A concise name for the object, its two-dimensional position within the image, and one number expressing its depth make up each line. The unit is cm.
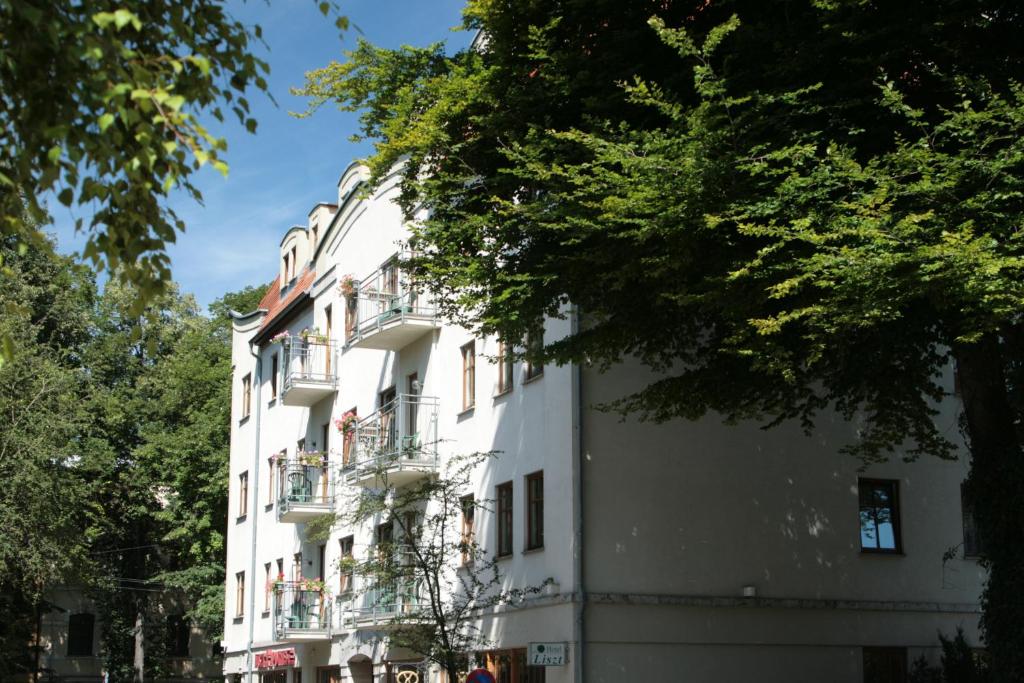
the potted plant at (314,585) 3049
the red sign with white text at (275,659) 3428
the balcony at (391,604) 2238
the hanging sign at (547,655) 1947
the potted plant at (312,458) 3065
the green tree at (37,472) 3338
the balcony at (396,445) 2578
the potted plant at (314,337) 3366
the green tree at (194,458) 4622
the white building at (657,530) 2139
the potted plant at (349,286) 2997
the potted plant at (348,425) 2840
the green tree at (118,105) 667
